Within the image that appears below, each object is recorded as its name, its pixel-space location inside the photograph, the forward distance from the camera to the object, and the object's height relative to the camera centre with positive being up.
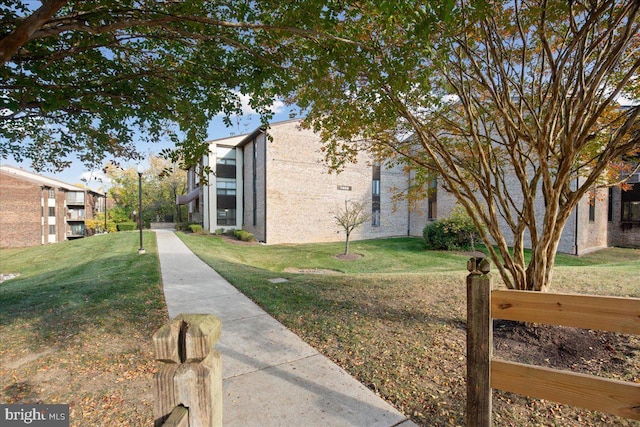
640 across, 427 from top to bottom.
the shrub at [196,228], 25.84 -1.36
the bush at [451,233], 17.67 -1.36
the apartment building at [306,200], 20.50 +0.95
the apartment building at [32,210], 33.28 +0.42
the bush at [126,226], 35.88 -1.55
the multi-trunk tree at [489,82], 3.83 +2.05
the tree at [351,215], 19.63 -0.20
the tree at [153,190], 40.80 +3.26
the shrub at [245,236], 22.62 -1.78
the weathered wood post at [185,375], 1.09 -0.59
